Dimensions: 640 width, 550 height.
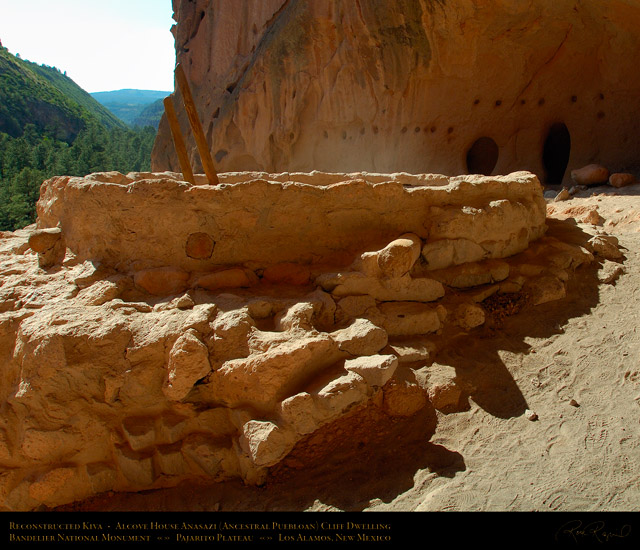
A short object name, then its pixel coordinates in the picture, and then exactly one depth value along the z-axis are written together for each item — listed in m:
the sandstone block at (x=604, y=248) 3.48
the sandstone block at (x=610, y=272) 3.24
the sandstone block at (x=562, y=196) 5.74
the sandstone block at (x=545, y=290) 3.06
